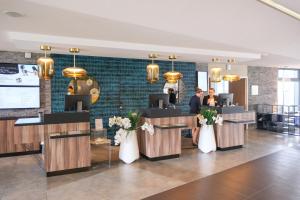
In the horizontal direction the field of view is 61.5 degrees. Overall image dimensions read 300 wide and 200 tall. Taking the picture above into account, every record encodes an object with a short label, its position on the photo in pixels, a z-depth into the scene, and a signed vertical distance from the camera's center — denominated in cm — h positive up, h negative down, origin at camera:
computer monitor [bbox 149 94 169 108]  649 -7
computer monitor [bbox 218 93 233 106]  745 -2
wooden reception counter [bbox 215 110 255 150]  685 -90
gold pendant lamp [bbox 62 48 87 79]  505 +52
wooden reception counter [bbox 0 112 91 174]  475 -75
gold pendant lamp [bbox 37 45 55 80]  483 +58
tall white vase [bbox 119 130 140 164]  559 -112
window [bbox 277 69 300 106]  1245 +58
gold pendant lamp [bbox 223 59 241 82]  798 +67
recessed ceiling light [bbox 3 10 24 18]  319 +109
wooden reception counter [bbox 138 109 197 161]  580 -90
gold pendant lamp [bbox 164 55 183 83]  634 +56
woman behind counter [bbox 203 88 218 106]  768 -6
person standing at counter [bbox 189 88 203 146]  739 -29
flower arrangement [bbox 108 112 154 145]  554 -60
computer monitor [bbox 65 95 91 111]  541 -9
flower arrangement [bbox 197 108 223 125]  652 -51
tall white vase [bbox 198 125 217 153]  655 -107
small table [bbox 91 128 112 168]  541 -142
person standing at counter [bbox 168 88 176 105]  833 +4
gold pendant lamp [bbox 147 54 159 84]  628 +65
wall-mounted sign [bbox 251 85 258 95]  1084 +38
